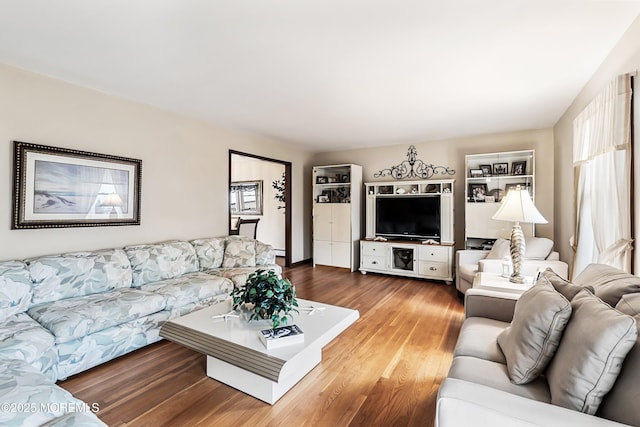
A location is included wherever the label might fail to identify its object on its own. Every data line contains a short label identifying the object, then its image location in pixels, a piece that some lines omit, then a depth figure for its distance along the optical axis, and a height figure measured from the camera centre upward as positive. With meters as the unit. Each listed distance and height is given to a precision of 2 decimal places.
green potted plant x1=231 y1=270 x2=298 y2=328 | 1.93 -0.53
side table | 2.37 -0.55
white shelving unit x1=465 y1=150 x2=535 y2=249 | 4.48 +0.49
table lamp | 2.54 +0.02
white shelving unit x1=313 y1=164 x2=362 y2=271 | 5.54 +0.04
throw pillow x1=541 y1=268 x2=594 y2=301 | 1.40 -0.34
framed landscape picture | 2.55 +0.27
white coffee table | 1.60 -0.74
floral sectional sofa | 1.22 -0.70
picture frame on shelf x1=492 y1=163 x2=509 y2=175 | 4.59 +0.76
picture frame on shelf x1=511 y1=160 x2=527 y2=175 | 4.48 +0.75
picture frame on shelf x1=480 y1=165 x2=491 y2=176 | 4.67 +0.76
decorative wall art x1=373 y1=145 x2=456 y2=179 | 5.21 +0.87
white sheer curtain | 1.92 +0.31
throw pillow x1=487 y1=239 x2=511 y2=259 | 3.68 -0.40
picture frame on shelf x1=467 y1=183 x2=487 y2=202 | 4.69 +0.40
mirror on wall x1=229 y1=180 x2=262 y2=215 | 7.32 +0.48
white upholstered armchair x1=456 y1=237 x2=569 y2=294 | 3.28 -0.50
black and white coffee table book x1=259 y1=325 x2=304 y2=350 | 1.69 -0.69
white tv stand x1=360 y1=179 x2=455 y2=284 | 4.77 -0.49
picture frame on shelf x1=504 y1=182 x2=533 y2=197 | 4.46 +0.49
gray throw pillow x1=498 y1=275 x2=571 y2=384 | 1.22 -0.50
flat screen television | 4.94 +0.01
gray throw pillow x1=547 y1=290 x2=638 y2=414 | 0.97 -0.47
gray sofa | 0.94 -0.56
